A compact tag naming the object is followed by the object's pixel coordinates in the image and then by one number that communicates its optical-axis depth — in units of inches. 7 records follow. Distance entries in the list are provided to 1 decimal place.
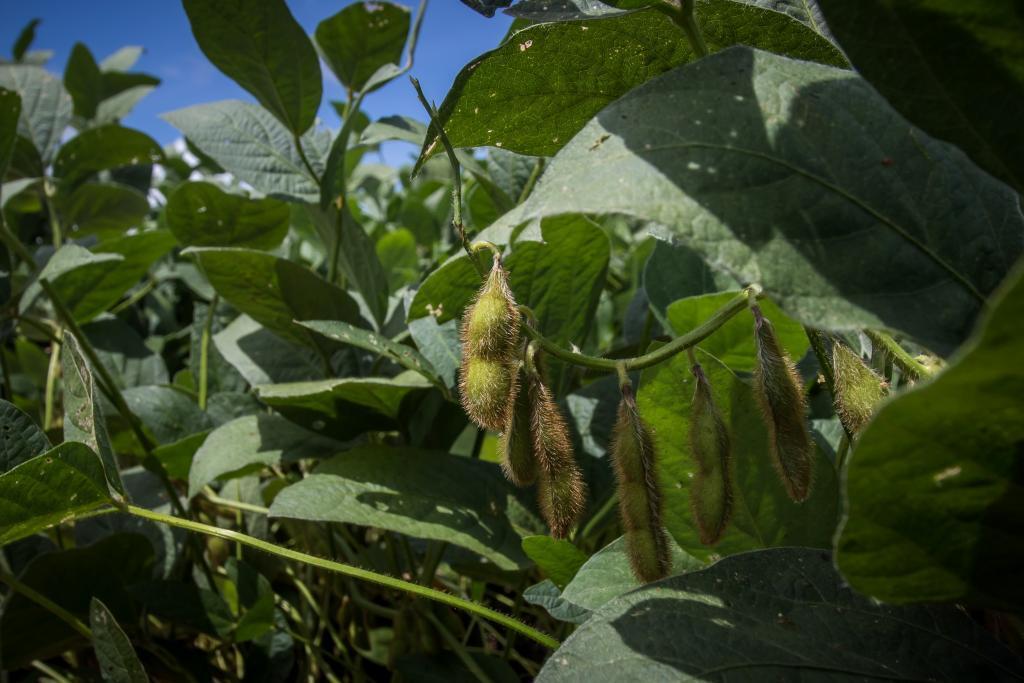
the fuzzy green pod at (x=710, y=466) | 6.9
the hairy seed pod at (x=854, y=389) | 6.4
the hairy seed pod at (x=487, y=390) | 7.1
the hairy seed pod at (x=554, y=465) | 7.4
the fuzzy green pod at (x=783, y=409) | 6.4
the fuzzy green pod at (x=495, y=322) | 6.9
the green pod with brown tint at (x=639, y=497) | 7.0
